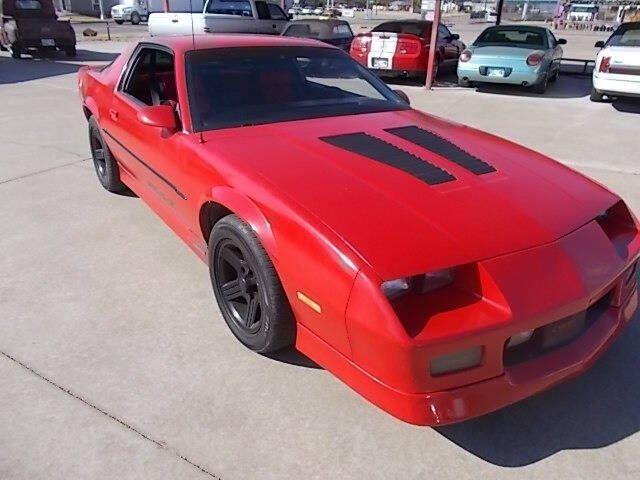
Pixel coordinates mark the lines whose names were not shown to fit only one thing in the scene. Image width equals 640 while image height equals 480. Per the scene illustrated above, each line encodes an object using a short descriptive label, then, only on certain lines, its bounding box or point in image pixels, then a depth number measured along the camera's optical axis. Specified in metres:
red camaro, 1.81
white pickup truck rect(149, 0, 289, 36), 12.87
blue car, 9.62
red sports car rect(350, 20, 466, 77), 10.73
